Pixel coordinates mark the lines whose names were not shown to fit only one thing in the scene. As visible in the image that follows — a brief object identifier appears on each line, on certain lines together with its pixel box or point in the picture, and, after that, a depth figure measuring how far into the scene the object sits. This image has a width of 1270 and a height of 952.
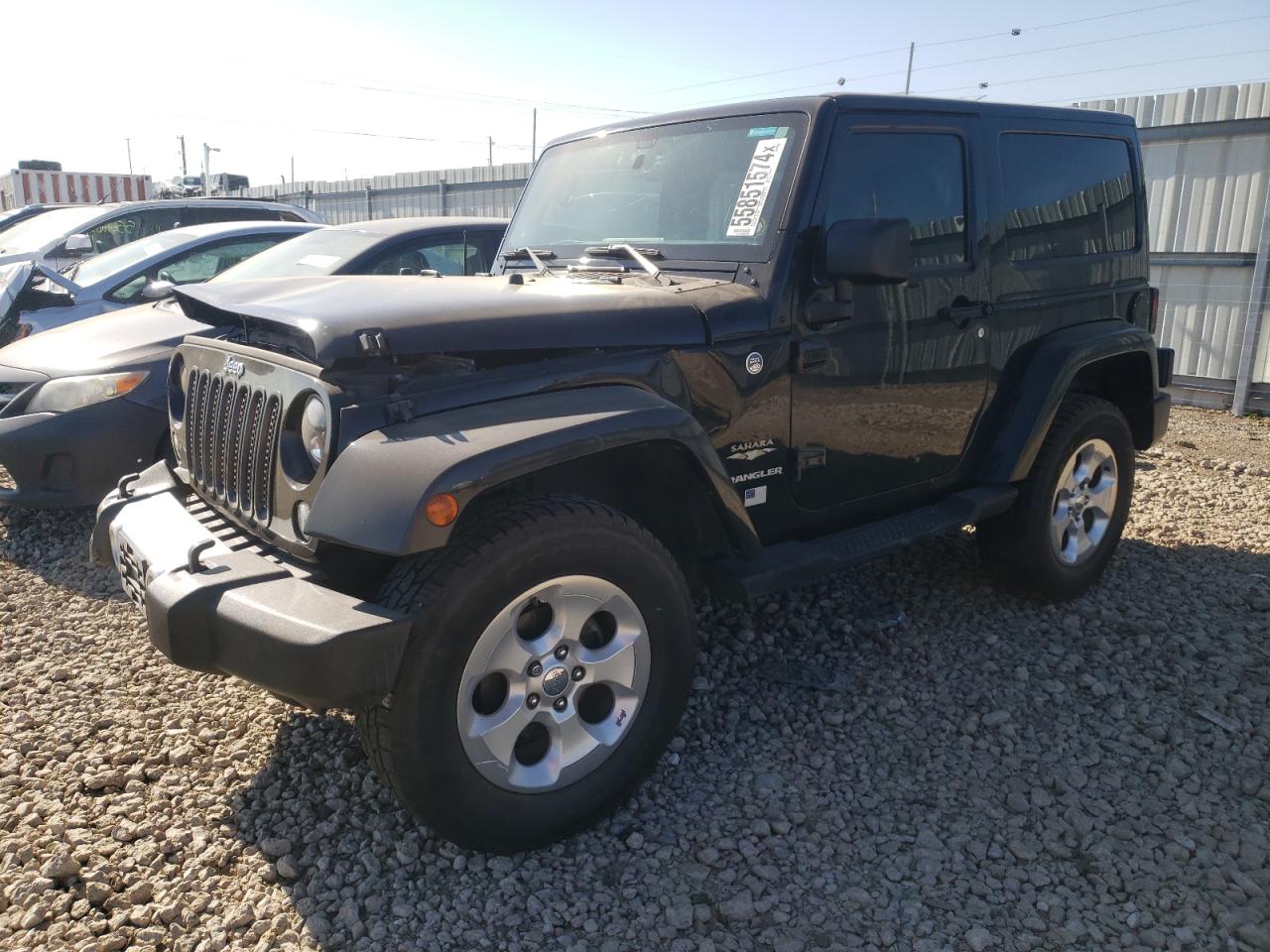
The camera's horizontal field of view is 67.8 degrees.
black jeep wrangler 2.31
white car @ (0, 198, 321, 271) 8.74
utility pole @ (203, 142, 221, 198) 21.37
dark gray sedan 4.62
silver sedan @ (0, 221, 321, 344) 6.89
